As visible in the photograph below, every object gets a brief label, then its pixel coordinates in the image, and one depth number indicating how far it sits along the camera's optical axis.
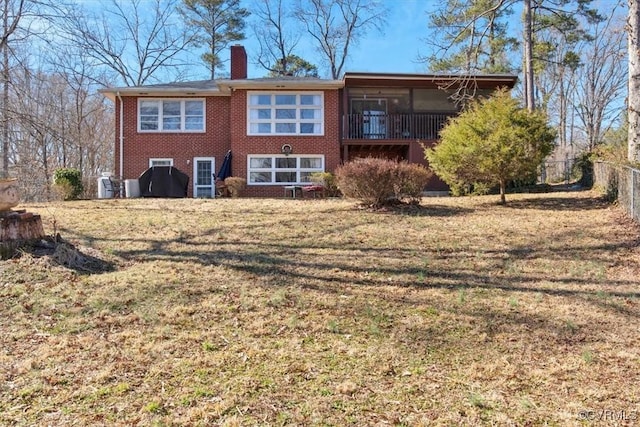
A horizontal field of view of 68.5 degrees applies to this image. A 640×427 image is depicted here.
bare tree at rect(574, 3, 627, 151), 32.72
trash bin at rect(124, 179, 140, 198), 16.27
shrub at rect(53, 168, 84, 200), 14.85
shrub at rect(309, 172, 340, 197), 15.72
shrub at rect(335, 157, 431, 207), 10.17
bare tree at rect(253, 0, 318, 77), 31.30
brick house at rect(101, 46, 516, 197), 17.95
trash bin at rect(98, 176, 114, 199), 17.02
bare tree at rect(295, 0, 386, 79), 33.62
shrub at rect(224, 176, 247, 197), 16.20
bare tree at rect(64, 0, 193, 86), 29.94
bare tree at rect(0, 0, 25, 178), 9.84
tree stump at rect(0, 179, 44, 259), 6.02
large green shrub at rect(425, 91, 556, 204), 10.75
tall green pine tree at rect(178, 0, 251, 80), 30.34
